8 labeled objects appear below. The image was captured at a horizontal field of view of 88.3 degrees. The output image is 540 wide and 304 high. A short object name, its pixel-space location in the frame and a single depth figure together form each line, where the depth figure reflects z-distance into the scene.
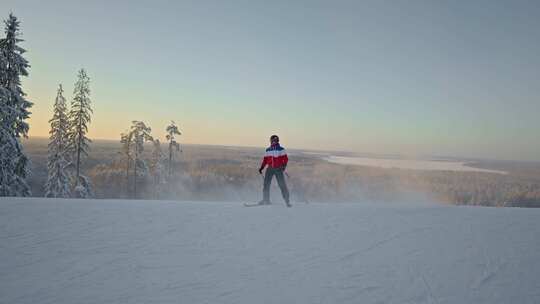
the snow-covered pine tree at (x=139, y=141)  35.56
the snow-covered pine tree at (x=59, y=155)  26.25
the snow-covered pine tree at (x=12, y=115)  18.17
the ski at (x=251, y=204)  9.40
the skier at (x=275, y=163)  9.66
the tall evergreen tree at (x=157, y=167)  40.82
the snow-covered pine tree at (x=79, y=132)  27.48
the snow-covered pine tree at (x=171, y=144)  40.91
